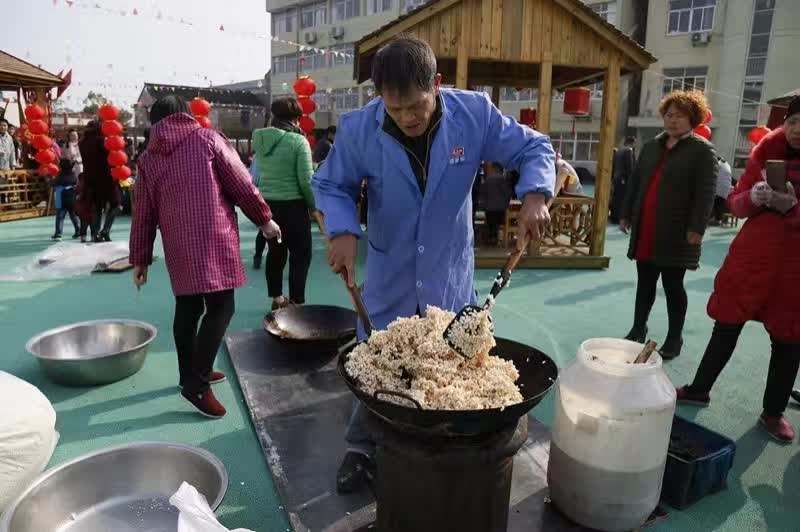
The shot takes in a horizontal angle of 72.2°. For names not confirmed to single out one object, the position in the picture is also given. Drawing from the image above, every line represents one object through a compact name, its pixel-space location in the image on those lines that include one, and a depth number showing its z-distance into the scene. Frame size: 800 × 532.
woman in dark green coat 3.78
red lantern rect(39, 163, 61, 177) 11.15
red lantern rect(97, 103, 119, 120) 8.67
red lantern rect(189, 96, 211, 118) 10.96
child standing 8.68
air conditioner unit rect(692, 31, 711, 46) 22.66
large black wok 1.60
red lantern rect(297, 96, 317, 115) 10.27
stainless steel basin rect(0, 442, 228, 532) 2.20
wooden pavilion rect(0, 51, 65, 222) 10.79
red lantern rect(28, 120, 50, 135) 10.34
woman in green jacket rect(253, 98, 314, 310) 4.79
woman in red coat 2.79
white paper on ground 1.75
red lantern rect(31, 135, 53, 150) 10.58
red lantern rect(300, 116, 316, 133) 10.53
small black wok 4.09
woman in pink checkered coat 2.96
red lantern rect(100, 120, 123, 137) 8.17
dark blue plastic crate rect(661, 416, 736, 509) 2.43
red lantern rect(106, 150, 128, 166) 7.94
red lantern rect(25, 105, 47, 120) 10.56
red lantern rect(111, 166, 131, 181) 7.97
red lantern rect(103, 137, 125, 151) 7.84
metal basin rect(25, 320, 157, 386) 3.43
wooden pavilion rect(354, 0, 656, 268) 6.58
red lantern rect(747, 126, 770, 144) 10.77
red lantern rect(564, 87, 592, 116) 10.10
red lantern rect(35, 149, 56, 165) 10.94
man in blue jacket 2.14
